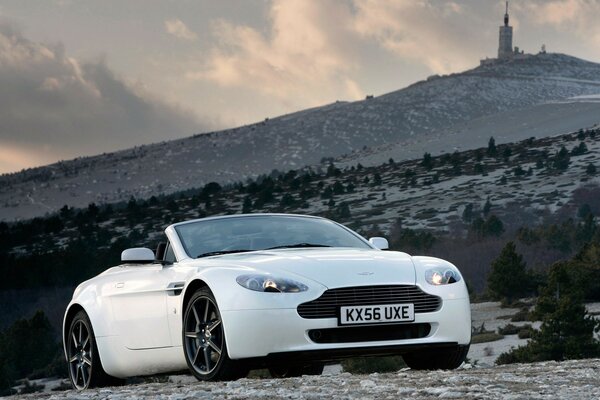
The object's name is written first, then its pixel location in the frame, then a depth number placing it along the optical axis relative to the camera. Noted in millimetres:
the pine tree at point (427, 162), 149125
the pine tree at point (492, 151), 146550
